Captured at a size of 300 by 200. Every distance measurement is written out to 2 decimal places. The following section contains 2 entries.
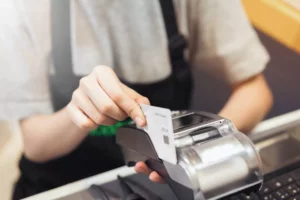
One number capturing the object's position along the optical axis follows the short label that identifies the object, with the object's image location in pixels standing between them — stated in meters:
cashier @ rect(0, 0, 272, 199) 1.02
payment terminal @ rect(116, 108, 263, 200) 0.73
